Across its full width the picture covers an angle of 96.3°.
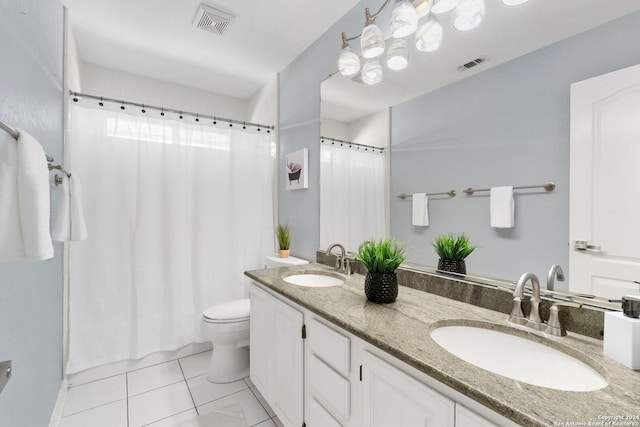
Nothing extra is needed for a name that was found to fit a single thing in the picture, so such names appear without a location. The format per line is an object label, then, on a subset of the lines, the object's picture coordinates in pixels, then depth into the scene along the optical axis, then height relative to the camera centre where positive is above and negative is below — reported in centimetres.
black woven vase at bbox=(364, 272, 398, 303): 120 -32
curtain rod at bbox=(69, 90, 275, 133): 197 +79
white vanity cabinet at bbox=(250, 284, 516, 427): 73 -58
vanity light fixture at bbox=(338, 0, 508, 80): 121 +87
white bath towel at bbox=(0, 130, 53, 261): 65 +1
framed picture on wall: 232 +35
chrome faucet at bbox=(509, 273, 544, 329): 93 -30
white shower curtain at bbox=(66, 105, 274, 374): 202 -14
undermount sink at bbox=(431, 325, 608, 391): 73 -43
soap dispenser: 67 -29
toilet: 200 -91
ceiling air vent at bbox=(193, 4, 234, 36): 186 +130
